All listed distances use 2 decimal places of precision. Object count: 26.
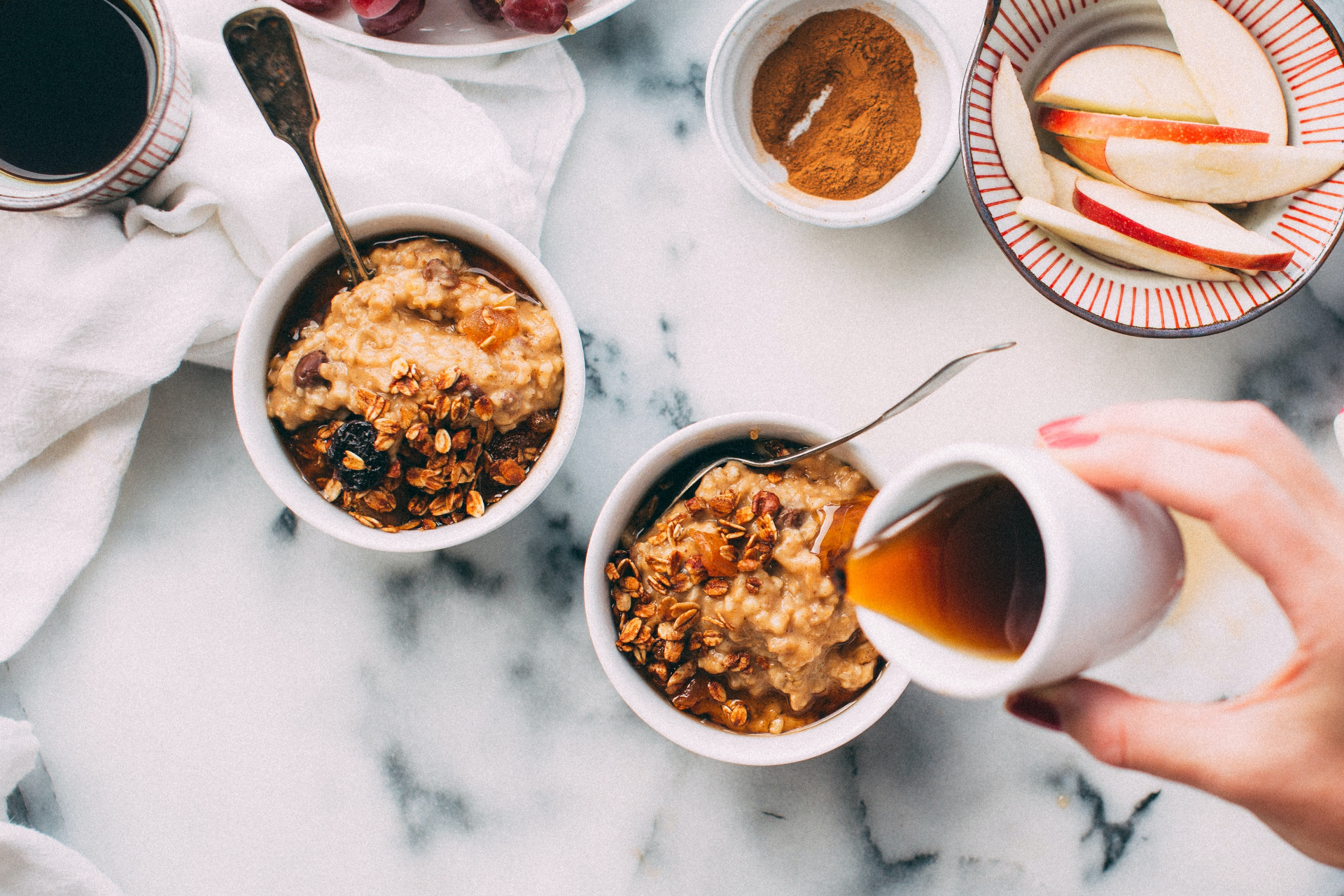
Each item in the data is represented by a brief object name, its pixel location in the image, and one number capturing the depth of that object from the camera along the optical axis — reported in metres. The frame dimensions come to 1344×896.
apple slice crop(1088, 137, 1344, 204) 0.61
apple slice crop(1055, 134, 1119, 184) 0.63
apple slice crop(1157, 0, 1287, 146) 0.62
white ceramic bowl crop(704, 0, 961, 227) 0.63
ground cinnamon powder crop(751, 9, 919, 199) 0.64
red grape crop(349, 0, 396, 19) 0.63
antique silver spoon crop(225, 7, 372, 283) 0.58
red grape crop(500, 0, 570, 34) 0.63
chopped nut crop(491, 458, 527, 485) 0.60
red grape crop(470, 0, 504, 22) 0.64
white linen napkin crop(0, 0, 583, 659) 0.63
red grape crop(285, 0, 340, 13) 0.64
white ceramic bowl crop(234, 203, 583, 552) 0.59
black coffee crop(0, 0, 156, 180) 0.63
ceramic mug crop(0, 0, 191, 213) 0.61
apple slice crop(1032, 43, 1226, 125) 0.63
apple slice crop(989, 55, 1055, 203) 0.62
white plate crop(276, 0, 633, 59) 0.64
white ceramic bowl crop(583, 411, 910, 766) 0.59
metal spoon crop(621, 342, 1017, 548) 0.61
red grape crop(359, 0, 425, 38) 0.64
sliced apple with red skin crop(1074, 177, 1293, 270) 0.61
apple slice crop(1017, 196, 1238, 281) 0.62
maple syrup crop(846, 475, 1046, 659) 0.53
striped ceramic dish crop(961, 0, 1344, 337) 0.61
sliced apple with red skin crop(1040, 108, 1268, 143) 0.62
